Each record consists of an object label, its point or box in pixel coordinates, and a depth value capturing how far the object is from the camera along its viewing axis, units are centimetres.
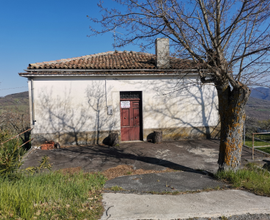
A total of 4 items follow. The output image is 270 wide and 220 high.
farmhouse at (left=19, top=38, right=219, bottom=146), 977
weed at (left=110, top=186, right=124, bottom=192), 489
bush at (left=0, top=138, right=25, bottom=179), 462
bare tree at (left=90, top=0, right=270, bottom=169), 552
